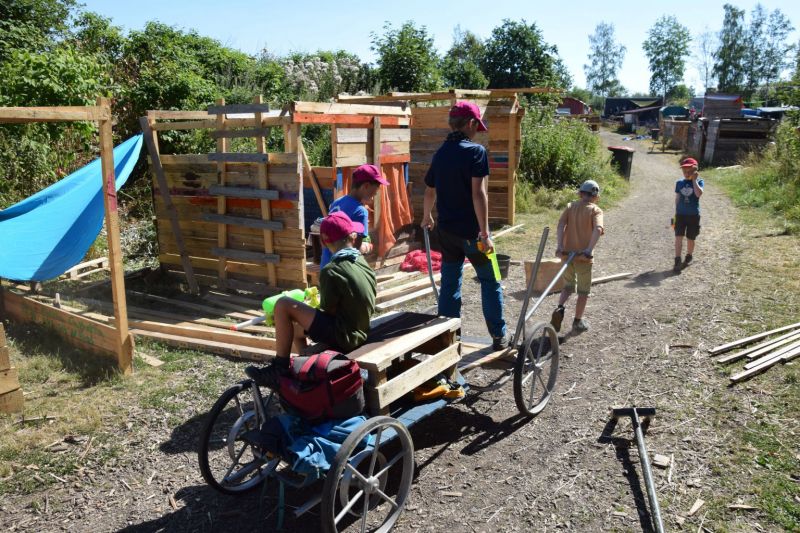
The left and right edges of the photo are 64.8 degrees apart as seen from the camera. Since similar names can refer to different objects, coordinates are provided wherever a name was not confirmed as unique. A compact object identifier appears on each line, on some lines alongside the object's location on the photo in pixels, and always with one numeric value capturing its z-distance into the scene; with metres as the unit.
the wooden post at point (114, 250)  5.41
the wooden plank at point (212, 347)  6.05
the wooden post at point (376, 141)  9.16
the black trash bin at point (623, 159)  20.87
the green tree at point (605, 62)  112.31
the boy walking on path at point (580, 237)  6.42
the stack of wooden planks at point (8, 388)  4.87
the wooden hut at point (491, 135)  11.95
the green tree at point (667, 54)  92.62
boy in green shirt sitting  3.67
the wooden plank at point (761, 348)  5.83
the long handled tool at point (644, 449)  3.52
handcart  3.26
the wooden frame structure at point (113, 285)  4.98
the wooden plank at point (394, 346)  3.69
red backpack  3.32
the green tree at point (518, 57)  33.72
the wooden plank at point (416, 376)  3.70
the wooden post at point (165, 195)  8.53
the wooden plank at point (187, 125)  8.33
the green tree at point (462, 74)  31.42
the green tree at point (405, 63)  22.16
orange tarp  9.66
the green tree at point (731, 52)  86.44
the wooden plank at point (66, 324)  5.88
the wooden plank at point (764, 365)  5.41
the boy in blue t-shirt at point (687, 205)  9.24
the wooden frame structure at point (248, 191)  7.79
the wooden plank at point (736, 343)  6.09
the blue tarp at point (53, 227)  6.82
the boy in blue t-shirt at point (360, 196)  5.07
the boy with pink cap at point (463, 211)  4.86
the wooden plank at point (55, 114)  4.70
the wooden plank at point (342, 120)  7.55
